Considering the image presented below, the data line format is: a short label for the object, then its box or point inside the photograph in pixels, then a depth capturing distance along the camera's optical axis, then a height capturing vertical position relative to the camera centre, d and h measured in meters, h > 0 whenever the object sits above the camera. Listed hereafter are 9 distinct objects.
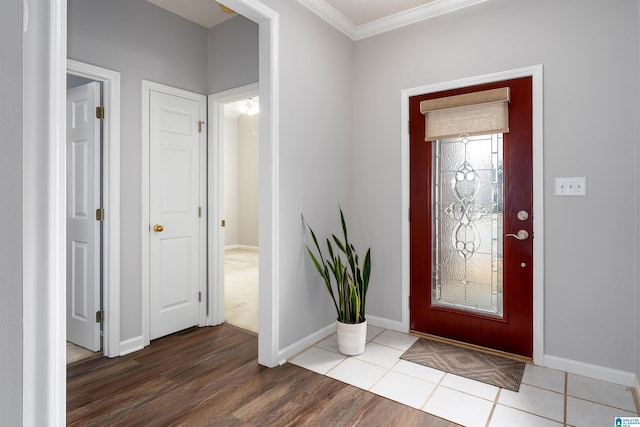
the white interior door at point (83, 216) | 2.66 -0.03
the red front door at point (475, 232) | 2.55 -0.15
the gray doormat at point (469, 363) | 2.29 -1.03
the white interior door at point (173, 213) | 2.94 -0.01
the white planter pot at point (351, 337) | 2.61 -0.90
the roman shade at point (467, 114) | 2.58 +0.73
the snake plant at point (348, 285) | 2.64 -0.54
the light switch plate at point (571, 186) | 2.33 +0.17
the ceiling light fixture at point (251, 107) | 5.96 +1.73
